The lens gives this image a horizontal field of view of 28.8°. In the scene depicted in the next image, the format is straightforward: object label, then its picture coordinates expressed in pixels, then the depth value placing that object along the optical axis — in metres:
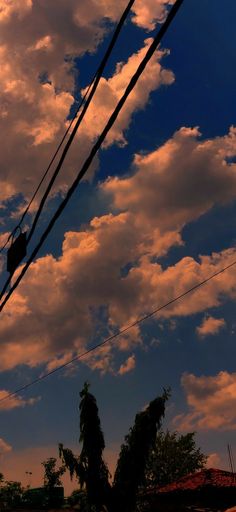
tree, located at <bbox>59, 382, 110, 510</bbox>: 24.72
